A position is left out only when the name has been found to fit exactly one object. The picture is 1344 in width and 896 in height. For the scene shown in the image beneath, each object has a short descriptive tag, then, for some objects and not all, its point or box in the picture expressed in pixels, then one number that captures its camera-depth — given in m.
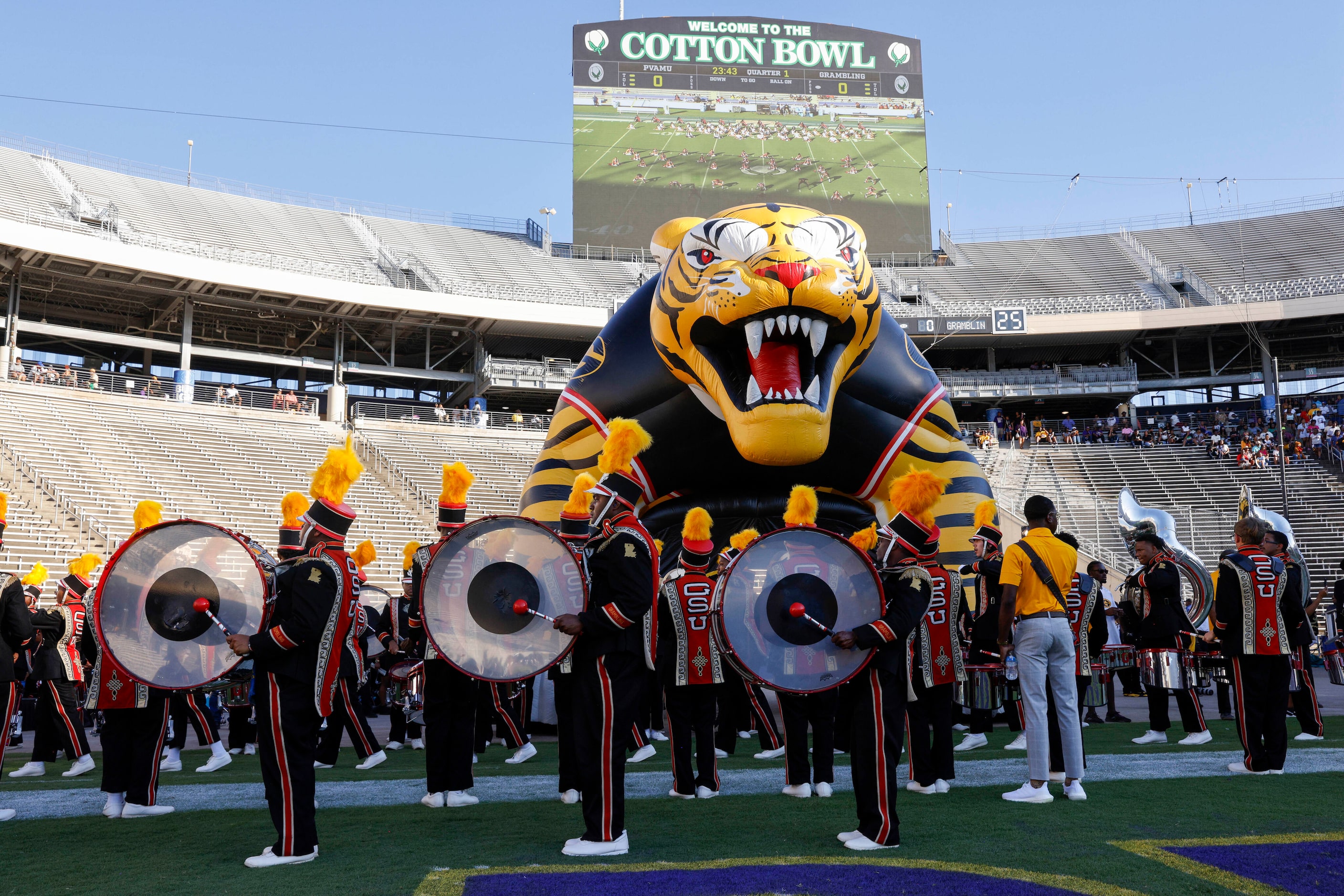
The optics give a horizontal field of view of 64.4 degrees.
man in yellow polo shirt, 4.68
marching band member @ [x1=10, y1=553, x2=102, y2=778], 6.90
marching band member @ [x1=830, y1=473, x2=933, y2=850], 3.83
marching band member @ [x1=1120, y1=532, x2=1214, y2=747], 7.17
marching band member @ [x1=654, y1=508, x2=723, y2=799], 5.31
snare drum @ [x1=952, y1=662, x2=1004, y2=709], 6.91
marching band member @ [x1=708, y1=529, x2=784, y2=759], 6.64
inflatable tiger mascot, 6.72
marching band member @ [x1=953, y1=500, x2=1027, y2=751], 6.50
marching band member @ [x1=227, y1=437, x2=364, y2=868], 3.81
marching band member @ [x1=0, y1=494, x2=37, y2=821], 5.13
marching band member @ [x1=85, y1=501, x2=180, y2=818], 4.97
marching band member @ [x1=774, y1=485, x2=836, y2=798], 5.02
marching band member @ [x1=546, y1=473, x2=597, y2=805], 4.46
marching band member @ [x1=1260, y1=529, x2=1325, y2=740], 6.86
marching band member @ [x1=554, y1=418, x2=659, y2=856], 3.80
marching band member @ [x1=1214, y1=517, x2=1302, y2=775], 5.43
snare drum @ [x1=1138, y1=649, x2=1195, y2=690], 6.93
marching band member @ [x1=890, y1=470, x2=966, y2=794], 5.23
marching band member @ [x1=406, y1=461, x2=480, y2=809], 5.07
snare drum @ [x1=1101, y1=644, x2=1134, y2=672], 8.22
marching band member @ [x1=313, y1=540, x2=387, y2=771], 6.49
